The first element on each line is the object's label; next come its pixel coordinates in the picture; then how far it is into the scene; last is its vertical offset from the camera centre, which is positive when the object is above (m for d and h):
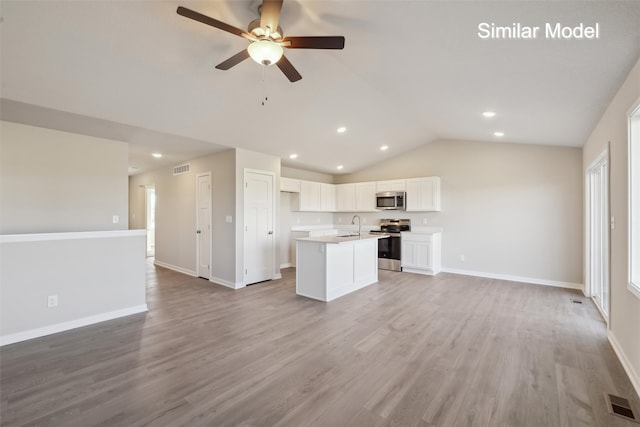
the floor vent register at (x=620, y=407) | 1.88 -1.38
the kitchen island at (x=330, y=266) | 4.30 -0.88
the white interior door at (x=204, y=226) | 5.66 -0.26
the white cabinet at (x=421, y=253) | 5.96 -0.90
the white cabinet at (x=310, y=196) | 6.99 +0.42
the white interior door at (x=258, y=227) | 5.27 -0.28
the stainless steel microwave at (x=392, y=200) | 6.61 +0.30
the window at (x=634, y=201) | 2.33 +0.09
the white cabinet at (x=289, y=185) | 6.45 +0.67
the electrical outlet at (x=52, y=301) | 3.20 -1.01
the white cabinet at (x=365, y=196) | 7.19 +0.43
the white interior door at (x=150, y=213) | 8.25 +0.01
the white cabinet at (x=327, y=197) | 7.55 +0.43
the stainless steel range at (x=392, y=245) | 6.42 -0.76
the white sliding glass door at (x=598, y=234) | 3.85 -0.34
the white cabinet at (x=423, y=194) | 6.25 +0.43
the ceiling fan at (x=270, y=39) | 1.97 +1.31
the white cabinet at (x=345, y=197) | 7.59 +0.43
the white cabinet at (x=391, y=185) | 6.69 +0.67
